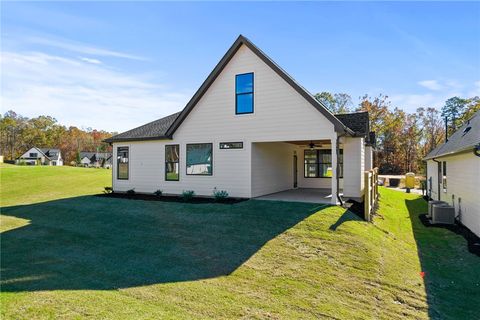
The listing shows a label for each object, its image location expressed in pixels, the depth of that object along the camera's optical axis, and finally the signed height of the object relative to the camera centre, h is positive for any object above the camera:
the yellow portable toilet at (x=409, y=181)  25.75 -1.29
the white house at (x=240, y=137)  11.95 +1.27
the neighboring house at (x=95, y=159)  72.38 +1.36
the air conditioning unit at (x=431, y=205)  12.65 -1.68
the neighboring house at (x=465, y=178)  9.27 -0.46
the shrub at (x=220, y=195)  12.85 -1.33
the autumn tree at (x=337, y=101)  48.03 +10.63
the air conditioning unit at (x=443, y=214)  11.76 -1.91
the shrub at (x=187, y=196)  13.52 -1.44
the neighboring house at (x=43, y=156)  68.94 +1.97
